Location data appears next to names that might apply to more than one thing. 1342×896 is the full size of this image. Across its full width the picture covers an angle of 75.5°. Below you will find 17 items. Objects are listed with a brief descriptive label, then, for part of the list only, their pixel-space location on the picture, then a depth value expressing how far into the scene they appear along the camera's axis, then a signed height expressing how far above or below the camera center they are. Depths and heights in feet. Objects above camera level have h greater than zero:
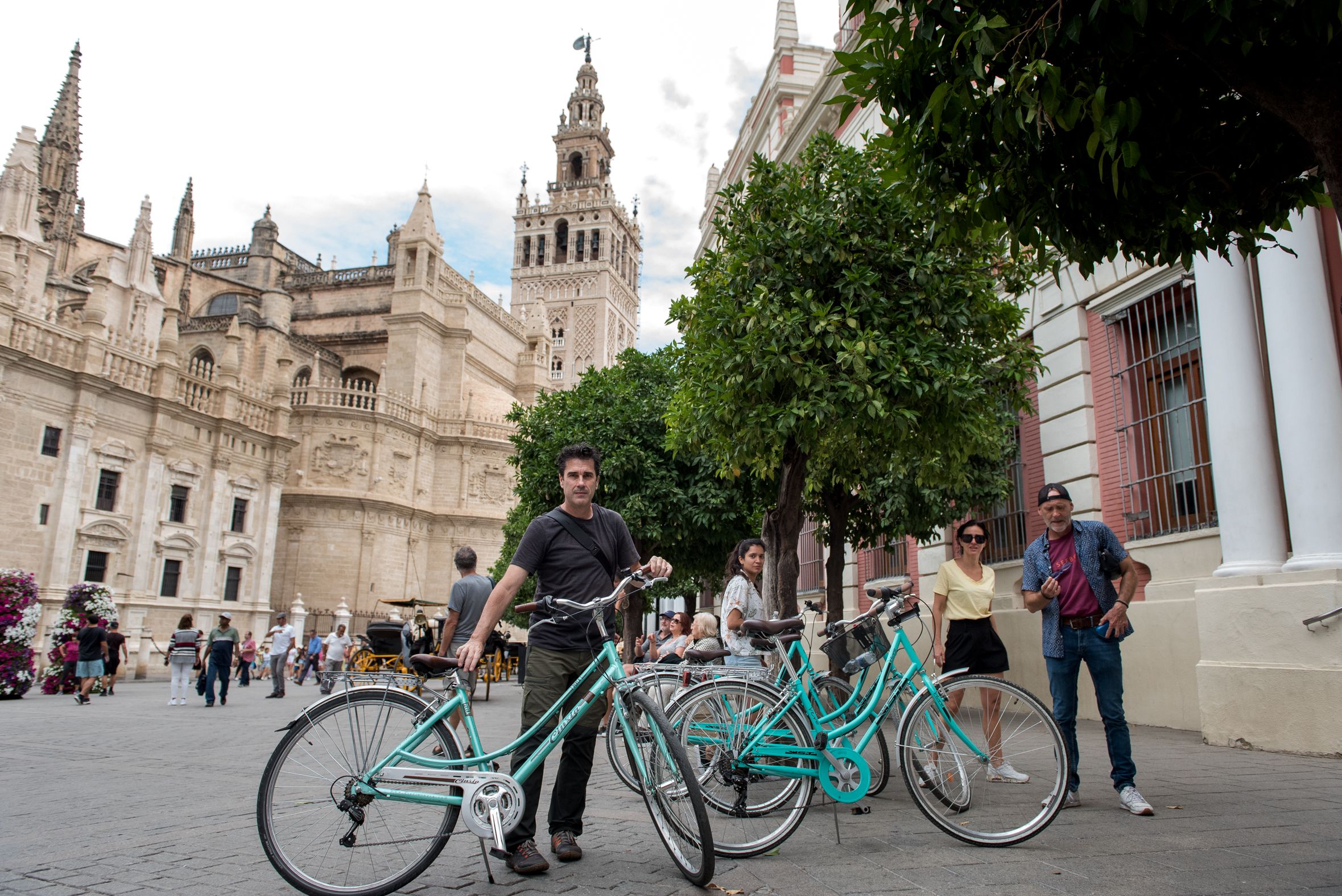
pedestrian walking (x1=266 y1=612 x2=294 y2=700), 61.98 -3.16
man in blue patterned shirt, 16.17 +0.12
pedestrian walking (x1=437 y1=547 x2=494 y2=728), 23.39 +0.13
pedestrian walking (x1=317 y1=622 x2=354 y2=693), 70.59 -3.30
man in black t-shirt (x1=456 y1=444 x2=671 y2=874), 12.57 -0.22
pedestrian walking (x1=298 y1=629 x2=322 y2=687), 86.19 -4.66
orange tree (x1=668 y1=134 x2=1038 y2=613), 25.54 +8.60
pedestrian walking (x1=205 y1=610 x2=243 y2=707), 51.55 -2.85
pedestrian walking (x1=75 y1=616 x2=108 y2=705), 53.88 -3.12
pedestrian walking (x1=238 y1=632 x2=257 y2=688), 76.54 -4.53
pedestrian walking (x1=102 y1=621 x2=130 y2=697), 60.64 -3.79
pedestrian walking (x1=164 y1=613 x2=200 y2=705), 51.13 -3.03
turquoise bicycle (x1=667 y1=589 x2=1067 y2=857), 13.35 -2.16
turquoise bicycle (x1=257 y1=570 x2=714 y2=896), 11.16 -2.39
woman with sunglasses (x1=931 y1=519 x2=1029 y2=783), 19.11 +0.01
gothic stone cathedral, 84.69 +24.23
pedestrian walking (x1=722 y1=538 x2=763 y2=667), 19.33 +0.35
